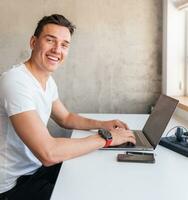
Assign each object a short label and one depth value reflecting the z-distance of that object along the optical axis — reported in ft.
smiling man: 4.19
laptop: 5.00
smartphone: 4.42
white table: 3.37
